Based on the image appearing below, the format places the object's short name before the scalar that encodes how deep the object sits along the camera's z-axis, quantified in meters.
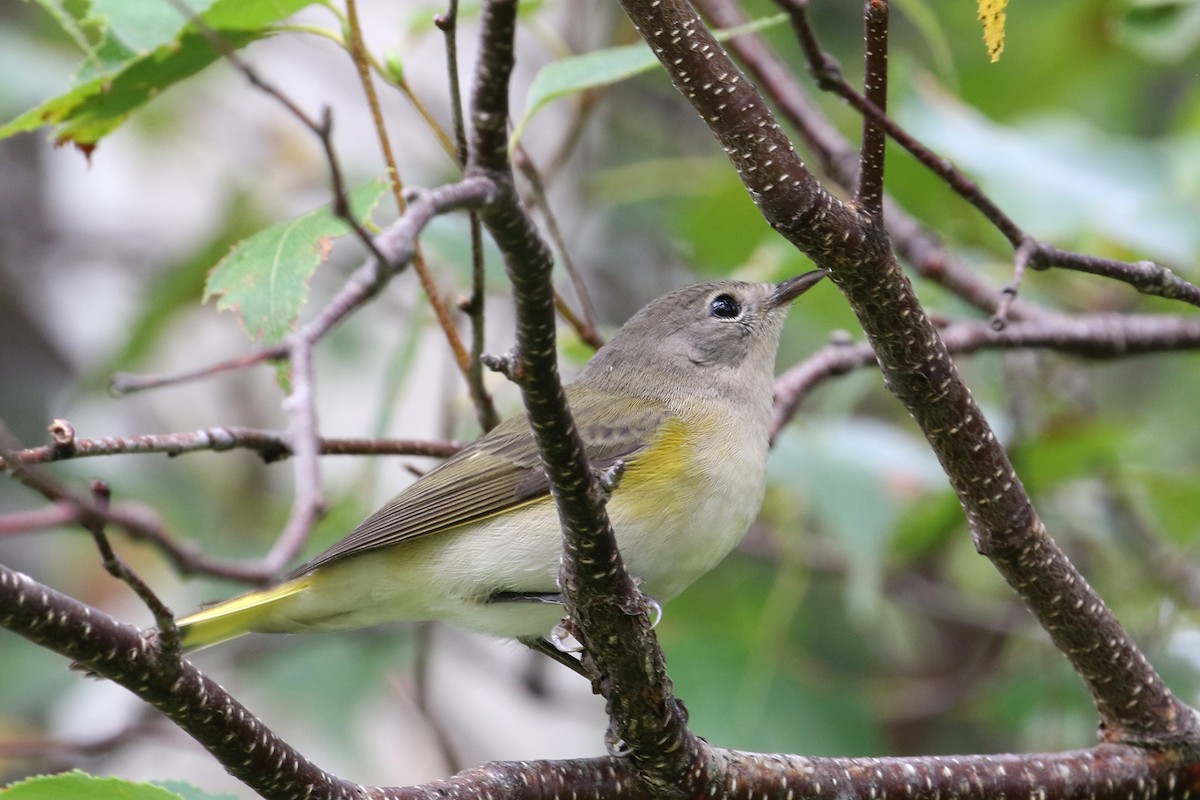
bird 6.18
